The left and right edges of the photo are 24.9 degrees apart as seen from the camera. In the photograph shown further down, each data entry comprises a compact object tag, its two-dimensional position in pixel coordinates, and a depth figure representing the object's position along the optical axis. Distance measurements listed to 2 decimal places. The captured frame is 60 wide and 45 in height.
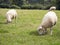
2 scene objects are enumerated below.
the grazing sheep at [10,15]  10.36
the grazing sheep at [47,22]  7.70
